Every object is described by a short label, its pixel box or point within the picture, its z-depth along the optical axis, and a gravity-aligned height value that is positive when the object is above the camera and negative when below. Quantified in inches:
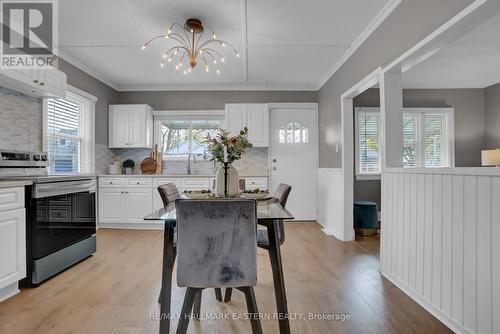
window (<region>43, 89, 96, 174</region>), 138.7 +19.1
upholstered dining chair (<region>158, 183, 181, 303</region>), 63.4 -10.1
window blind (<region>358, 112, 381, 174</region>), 188.2 +16.7
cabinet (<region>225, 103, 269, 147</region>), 193.6 +32.9
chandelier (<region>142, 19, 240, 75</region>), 112.0 +59.9
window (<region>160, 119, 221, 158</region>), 203.5 +24.2
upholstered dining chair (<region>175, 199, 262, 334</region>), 52.7 -15.8
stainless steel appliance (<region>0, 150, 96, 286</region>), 91.1 -18.3
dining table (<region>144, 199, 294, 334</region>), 60.7 -21.6
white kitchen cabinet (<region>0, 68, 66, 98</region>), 98.7 +33.9
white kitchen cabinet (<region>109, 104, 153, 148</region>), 188.2 +29.2
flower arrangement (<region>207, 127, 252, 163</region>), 80.1 +5.9
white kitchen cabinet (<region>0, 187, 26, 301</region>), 80.7 -22.4
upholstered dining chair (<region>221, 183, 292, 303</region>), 73.3 -19.6
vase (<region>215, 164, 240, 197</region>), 82.0 -4.6
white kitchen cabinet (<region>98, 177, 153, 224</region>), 172.6 -19.0
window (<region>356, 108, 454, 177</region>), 188.9 +21.4
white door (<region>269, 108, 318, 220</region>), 200.8 +8.2
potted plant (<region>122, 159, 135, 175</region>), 191.2 +1.5
